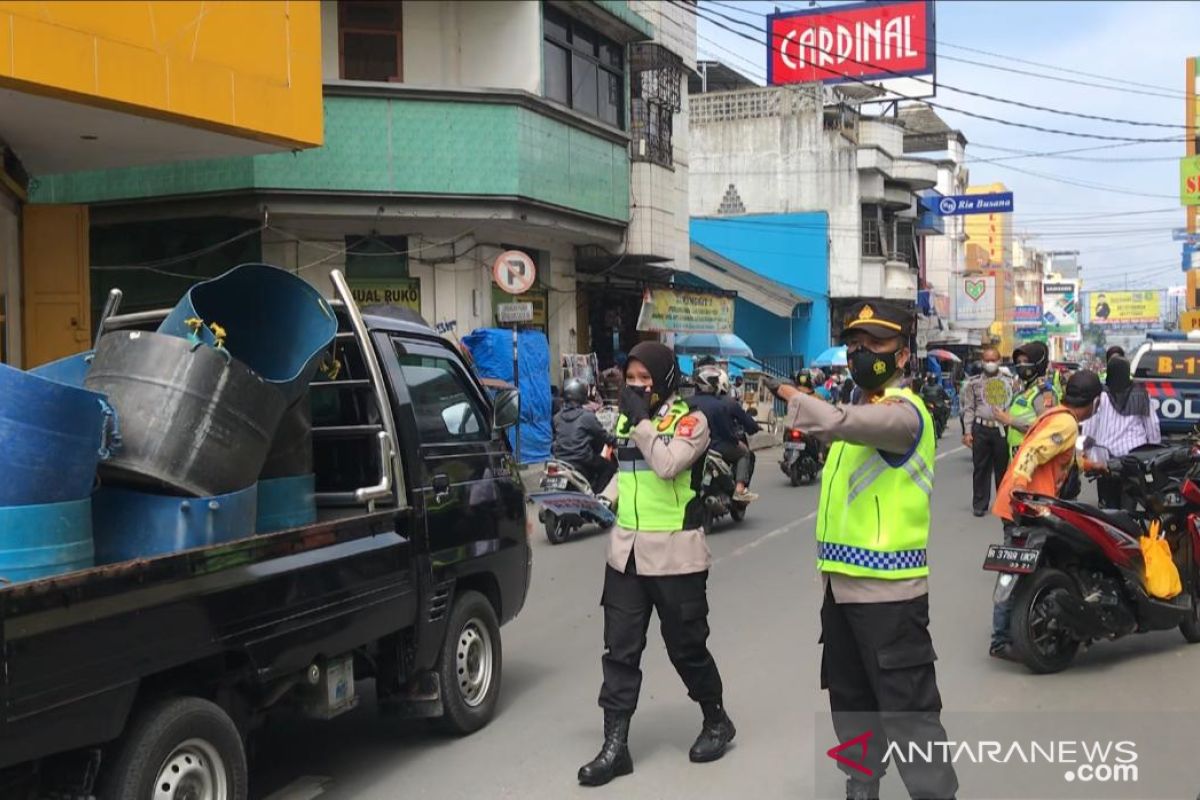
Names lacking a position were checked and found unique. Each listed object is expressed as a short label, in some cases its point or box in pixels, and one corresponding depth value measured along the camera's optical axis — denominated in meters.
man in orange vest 6.08
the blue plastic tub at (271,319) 4.08
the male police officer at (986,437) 11.03
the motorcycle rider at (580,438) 11.35
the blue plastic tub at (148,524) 3.54
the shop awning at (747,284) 31.31
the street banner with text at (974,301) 46.82
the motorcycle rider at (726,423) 11.21
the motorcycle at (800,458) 14.88
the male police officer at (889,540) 3.42
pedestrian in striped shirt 8.15
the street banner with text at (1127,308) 87.81
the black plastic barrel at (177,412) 3.52
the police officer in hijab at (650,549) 4.38
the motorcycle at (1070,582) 5.73
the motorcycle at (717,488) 10.91
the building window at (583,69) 16.44
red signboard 37.16
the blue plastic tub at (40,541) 3.10
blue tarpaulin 15.13
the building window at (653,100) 18.86
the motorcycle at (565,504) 10.43
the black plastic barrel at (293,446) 4.18
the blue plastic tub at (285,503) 4.15
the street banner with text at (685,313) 19.31
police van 10.80
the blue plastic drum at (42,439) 3.13
